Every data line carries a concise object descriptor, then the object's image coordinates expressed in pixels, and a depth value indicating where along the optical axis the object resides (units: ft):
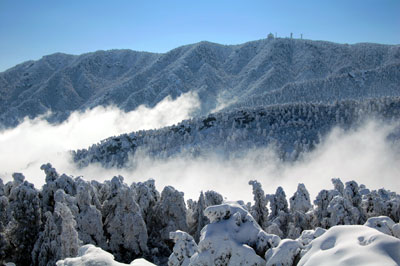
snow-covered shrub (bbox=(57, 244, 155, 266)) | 49.80
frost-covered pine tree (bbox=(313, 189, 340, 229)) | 123.34
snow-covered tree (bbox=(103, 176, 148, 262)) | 128.06
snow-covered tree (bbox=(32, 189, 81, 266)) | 95.76
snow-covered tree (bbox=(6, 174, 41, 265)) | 109.81
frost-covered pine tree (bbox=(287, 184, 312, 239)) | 119.55
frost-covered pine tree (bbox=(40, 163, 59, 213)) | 124.77
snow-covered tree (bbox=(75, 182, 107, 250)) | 119.34
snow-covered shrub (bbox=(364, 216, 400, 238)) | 55.88
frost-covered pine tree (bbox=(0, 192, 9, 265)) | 100.99
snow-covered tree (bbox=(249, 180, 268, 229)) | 142.31
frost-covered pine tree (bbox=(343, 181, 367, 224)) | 119.55
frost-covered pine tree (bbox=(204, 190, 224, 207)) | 147.64
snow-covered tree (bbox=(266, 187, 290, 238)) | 149.42
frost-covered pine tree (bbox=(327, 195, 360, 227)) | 107.96
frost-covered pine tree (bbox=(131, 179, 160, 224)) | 147.54
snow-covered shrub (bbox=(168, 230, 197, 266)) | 56.49
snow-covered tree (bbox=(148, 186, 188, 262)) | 140.05
